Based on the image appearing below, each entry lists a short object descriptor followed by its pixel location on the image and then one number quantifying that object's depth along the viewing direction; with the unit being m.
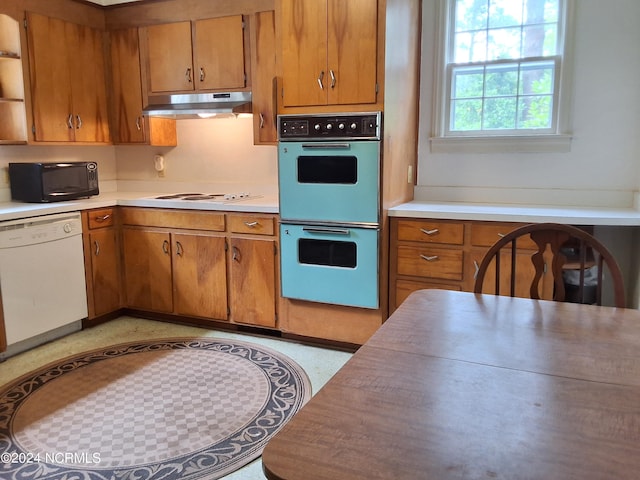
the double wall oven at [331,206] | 2.88
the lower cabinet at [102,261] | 3.56
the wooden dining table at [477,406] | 0.75
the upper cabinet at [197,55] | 3.53
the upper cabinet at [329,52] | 2.81
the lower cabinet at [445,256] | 2.80
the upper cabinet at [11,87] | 3.36
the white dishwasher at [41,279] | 3.05
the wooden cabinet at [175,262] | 3.50
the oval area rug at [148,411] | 2.07
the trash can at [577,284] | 2.88
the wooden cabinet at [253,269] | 3.31
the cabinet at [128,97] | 3.88
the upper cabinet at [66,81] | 3.47
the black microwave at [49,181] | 3.39
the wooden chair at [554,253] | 1.62
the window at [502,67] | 3.15
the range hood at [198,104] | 3.51
